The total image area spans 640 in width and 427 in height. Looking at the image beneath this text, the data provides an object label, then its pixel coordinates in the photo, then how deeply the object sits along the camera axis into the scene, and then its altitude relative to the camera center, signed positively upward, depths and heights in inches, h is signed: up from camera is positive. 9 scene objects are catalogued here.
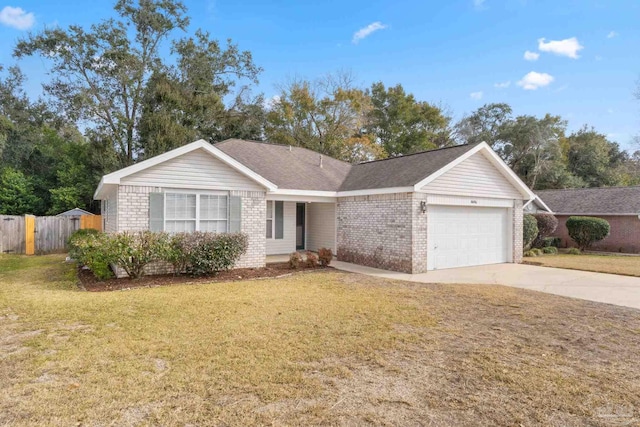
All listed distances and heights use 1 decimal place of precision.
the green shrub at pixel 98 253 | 358.0 -37.9
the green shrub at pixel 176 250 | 382.9 -36.5
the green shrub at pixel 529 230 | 690.8 -28.0
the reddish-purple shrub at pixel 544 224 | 769.6 -19.1
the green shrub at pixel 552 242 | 813.9 -60.1
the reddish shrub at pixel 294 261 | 480.7 -59.4
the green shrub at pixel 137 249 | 360.8 -34.4
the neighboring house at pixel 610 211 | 796.0 +8.5
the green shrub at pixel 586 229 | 776.9 -30.9
